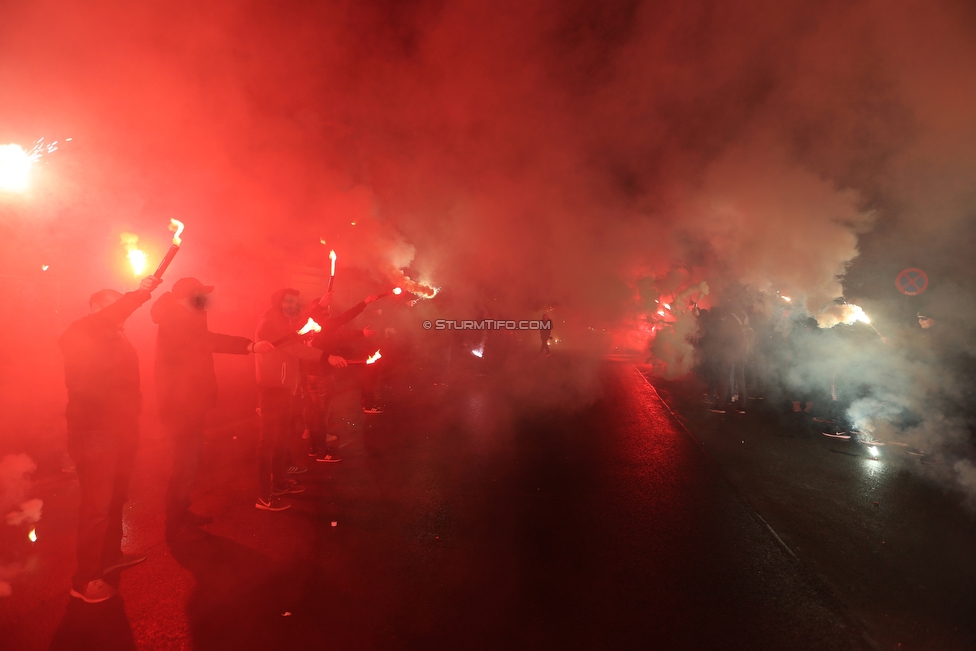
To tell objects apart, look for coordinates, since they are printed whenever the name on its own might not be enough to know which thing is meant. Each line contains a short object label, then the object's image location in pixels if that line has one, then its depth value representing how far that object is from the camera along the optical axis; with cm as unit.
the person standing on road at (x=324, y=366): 424
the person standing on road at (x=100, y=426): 238
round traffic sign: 545
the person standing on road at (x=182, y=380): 288
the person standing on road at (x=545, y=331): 1589
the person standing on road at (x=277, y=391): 335
